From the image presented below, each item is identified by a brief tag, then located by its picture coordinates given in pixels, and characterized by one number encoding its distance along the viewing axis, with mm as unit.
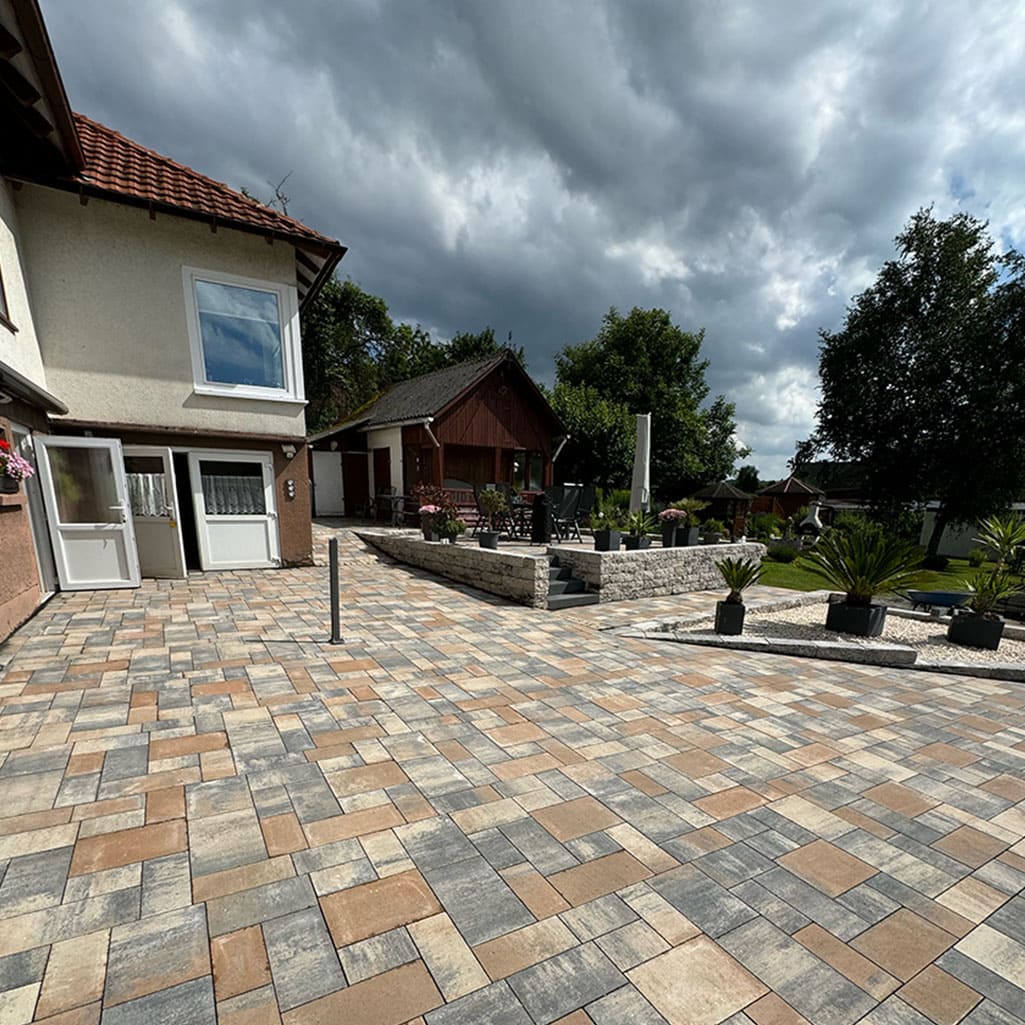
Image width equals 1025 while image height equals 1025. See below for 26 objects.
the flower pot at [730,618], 5883
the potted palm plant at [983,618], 5965
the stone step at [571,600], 6908
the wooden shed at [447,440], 14664
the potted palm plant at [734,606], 5891
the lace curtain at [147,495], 7129
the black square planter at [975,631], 5941
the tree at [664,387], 25609
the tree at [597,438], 21469
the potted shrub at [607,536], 8062
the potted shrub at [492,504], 10328
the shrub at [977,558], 10081
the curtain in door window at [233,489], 7812
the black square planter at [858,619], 6082
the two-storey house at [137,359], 5738
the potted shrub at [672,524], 8906
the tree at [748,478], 31562
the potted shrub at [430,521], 8883
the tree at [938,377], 16188
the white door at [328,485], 15938
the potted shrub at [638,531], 8667
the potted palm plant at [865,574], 6047
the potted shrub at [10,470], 4758
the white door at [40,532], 5891
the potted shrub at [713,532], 10320
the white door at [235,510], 7777
